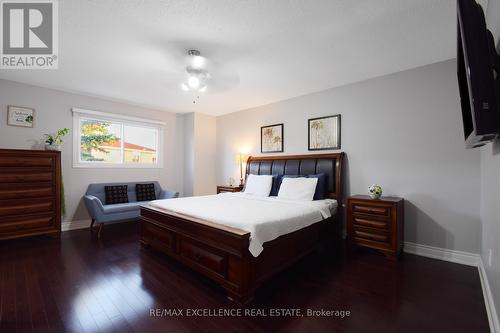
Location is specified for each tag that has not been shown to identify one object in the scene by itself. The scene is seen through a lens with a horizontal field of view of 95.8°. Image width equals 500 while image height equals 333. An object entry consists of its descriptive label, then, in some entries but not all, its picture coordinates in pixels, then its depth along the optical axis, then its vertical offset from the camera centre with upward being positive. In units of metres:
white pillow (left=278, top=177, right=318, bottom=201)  3.38 -0.36
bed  1.95 -0.71
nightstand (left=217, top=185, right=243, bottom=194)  4.74 -0.49
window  4.29 +0.53
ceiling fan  2.72 +1.18
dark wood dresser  3.23 -0.41
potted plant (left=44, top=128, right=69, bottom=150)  3.63 +0.44
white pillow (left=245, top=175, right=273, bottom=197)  3.90 -0.35
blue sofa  3.71 -0.72
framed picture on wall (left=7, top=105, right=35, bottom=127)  3.58 +0.81
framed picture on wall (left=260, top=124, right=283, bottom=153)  4.54 +0.56
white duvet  2.05 -0.52
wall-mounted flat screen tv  1.15 +0.49
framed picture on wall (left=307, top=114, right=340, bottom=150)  3.76 +0.57
